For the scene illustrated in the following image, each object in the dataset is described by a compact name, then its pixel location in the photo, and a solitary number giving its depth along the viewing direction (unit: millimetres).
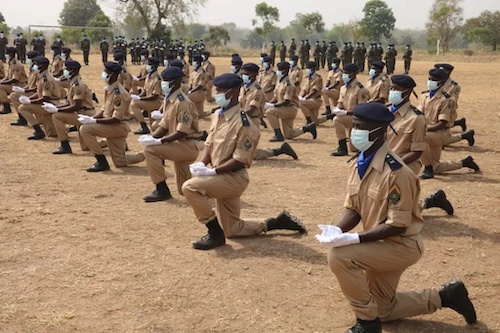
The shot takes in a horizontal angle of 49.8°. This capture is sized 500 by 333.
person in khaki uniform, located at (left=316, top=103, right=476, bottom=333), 3809
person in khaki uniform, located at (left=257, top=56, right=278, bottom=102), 14162
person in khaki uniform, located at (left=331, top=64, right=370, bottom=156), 10930
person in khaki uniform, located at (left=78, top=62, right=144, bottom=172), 9039
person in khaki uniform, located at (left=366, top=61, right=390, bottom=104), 12227
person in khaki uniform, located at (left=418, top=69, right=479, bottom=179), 8953
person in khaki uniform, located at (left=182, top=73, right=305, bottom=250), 5648
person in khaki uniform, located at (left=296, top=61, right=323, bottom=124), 14234
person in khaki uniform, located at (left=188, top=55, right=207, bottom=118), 15059
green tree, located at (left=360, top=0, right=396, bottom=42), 77731
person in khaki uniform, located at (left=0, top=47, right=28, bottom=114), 14656
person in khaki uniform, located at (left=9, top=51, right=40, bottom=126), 12922
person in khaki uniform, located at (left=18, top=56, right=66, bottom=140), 11391
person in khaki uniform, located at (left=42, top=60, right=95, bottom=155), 10297
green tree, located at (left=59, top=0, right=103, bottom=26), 84188
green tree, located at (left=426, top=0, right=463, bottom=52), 62125
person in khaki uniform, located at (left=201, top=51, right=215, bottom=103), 16922
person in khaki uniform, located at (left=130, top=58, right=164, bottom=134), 12859
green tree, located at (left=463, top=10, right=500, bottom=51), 58500
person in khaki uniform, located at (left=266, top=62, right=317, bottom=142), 12188
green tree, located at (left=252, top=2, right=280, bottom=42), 58025
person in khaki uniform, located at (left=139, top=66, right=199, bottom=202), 7328
